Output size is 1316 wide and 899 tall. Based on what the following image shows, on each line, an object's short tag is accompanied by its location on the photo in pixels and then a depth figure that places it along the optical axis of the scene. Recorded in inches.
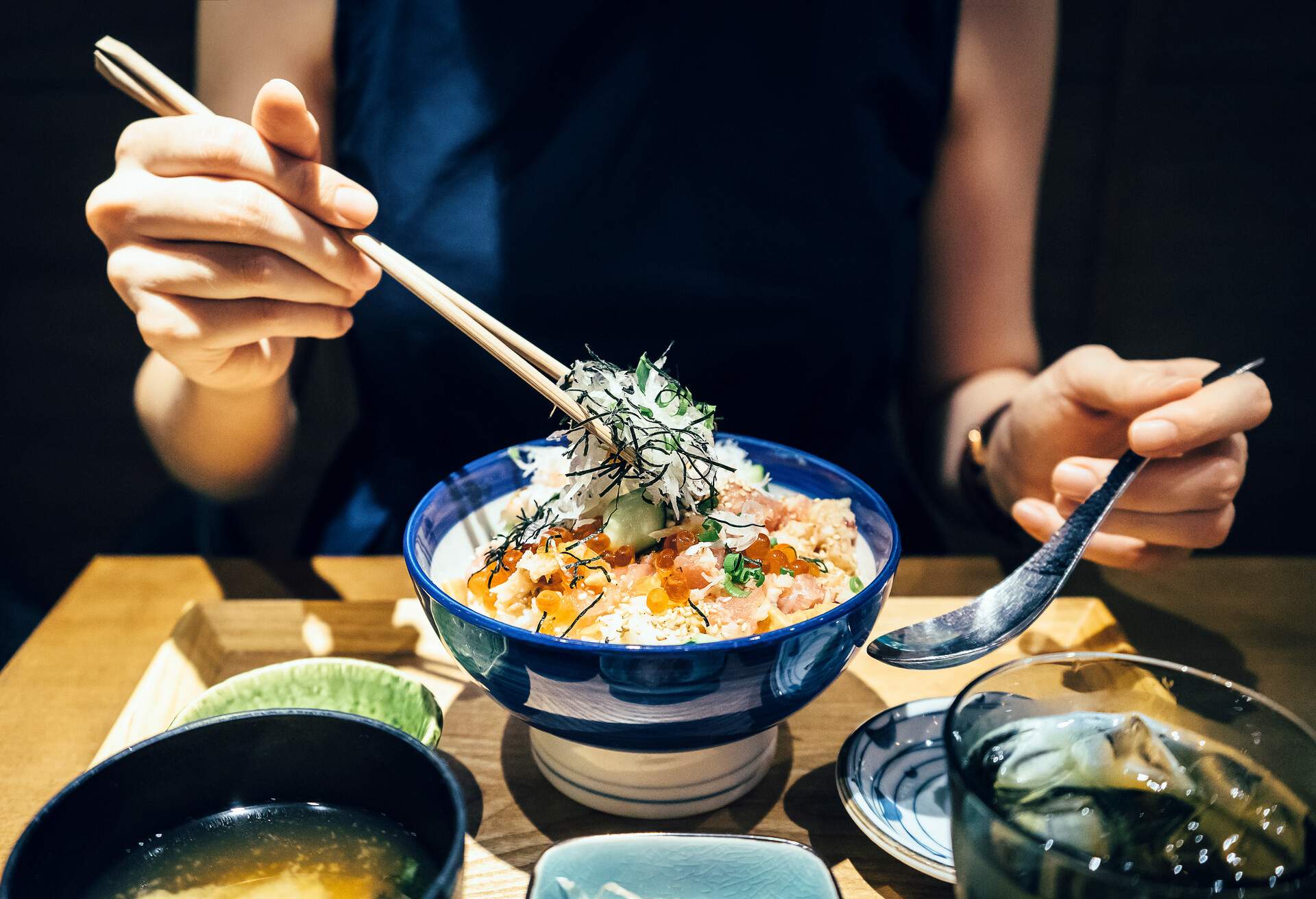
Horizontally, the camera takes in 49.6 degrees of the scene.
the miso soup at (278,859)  16.3
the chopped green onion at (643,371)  21.1
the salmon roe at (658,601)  18.3
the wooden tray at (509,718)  18.5
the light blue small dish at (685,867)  16.3
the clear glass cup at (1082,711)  14.2
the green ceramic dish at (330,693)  19.9
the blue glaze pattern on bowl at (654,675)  17.1
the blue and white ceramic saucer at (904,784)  17.7
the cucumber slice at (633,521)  19.8
